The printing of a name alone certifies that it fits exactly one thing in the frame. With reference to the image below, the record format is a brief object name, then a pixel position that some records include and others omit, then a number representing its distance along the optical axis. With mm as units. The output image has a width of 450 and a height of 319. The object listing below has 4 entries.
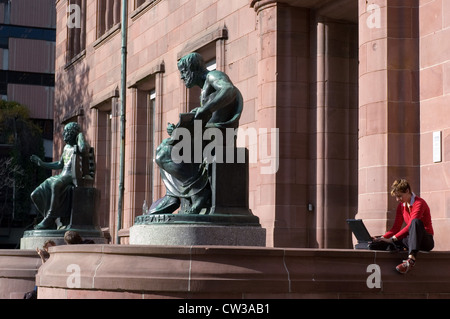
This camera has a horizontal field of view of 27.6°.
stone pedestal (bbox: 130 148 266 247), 11164
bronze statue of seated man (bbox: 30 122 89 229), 17594
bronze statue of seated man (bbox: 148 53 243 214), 11688
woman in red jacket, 9781
